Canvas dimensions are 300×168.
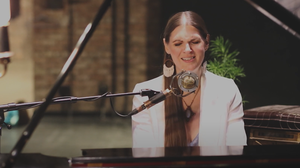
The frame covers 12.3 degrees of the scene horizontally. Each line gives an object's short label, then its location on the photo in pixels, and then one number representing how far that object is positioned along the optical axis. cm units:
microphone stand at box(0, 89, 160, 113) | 458
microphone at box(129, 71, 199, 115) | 482
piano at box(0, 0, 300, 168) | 442
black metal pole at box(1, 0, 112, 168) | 436
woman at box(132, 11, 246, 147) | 488
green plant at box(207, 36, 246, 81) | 492
